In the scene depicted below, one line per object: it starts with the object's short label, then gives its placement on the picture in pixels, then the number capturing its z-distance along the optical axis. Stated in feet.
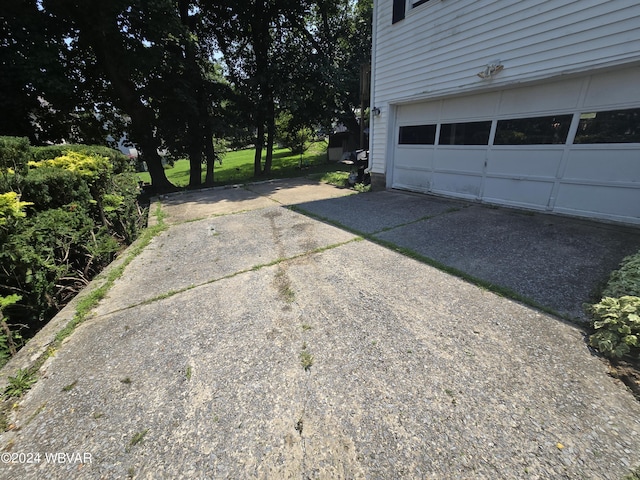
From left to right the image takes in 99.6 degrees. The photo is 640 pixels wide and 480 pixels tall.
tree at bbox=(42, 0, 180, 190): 23.26
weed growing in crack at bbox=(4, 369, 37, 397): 6.46
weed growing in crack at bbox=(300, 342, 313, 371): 7.01
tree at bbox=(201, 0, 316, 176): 35.37
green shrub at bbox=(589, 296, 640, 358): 6.69
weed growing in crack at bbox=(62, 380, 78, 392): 6.64
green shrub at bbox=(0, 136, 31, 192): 9.32
